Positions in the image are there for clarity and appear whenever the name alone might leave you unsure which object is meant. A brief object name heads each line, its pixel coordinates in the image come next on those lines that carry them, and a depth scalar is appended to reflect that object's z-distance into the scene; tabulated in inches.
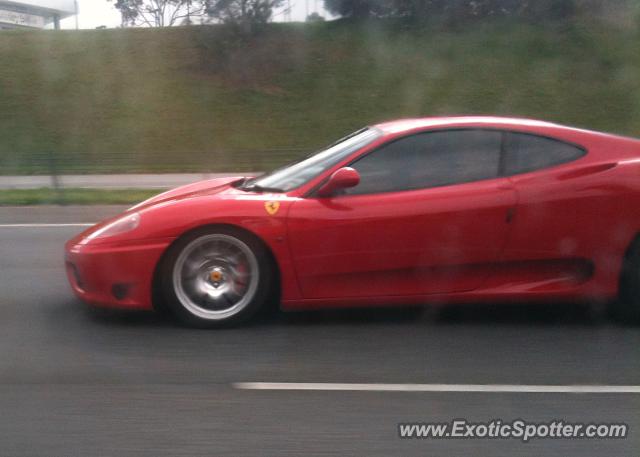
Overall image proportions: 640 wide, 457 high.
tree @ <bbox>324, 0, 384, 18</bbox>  1328.7
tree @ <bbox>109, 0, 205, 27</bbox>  1333.7
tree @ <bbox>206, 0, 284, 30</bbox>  1254.3
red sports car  206.8
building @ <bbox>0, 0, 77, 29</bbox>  1706.4
